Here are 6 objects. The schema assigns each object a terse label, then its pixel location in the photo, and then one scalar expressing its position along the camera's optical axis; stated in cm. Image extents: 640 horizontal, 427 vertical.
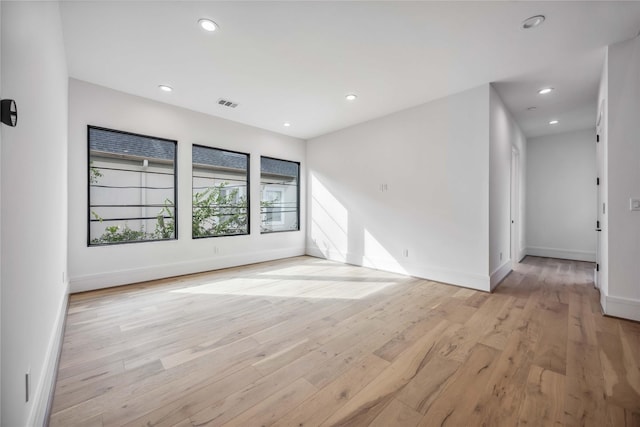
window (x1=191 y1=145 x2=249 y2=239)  495
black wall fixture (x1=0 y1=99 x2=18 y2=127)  96
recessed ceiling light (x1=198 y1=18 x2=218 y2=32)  237
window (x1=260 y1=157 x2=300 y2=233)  585
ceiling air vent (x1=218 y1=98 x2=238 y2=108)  410
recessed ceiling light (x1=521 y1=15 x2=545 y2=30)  231
